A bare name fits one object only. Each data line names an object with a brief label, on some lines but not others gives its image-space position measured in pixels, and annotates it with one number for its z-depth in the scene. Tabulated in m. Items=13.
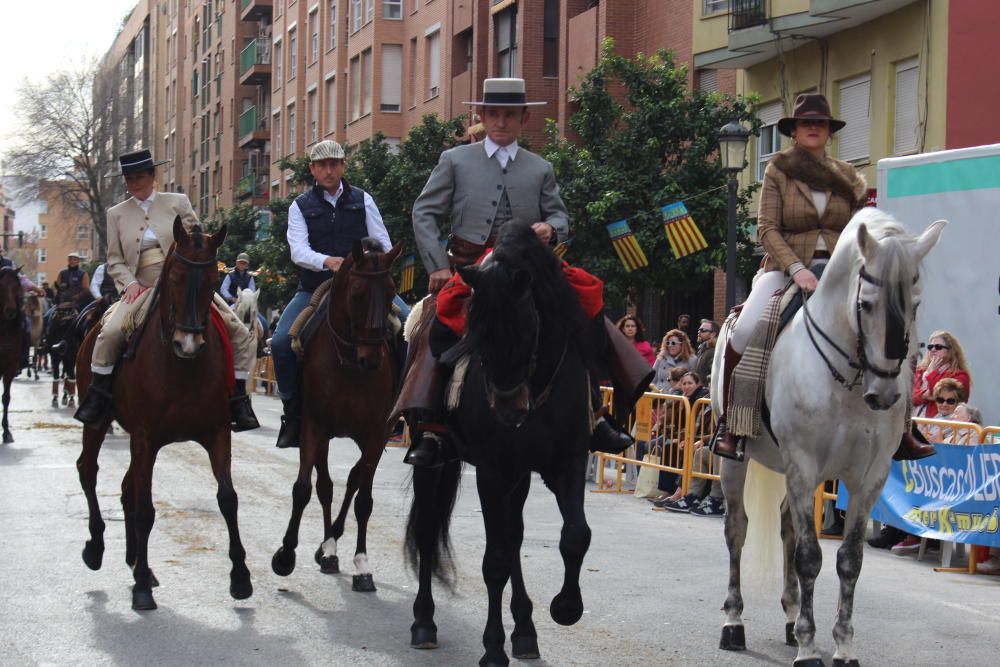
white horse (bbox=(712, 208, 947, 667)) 6.94
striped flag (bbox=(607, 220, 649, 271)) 23.98
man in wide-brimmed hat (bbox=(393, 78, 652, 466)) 8.05
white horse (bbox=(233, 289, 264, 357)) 22.03
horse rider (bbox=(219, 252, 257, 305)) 25.05
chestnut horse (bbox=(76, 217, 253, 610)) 8.46
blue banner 10.91
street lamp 20.14
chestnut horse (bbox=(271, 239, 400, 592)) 9.36
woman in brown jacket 8.24
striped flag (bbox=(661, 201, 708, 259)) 22.88
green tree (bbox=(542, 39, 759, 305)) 24.17
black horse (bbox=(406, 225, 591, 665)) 6.54
